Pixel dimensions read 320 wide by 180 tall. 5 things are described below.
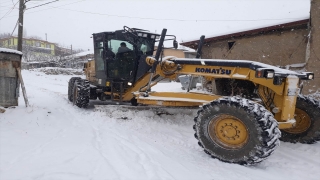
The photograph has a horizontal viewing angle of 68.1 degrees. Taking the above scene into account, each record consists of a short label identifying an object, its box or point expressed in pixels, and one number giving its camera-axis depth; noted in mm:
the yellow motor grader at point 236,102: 3150
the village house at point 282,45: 7812
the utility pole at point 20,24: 12430
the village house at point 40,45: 56219
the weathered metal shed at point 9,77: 5715
